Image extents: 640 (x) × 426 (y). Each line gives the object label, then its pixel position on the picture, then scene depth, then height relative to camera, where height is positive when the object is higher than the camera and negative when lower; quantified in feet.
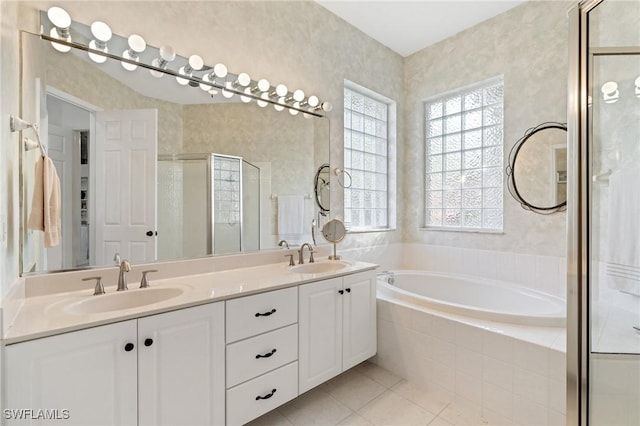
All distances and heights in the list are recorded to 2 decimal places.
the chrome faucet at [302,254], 7.45 -1.05
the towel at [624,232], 4.44 -0.30
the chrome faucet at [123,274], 4.76 -0.99
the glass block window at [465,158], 9.36 +1.86
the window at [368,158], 10.01 +1.96
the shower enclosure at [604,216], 3.62 -0.04
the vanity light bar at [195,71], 4.83 +2.94
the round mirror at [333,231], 8.04 -0.49
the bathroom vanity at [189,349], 3.34 -1.91
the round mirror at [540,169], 7.86 +1.21
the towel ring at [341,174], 8.92 +1.19
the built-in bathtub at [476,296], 5.98 -2.20
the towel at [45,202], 4.16 +0.16
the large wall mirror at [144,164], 4.76 +0.96
